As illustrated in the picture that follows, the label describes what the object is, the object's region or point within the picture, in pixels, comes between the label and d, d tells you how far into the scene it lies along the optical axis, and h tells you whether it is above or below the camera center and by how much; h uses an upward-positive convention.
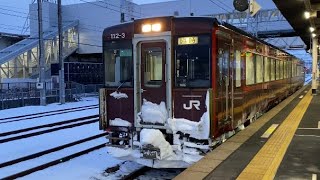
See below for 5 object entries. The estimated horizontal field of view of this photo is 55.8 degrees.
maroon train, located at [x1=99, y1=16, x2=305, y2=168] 5.50 -0.12
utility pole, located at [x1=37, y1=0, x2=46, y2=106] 19.42 +1.10
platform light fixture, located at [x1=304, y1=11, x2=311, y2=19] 12.89 +2.91
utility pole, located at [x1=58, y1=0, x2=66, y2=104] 20.57 +0.86
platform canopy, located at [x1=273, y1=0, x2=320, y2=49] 11.78 +3.10
